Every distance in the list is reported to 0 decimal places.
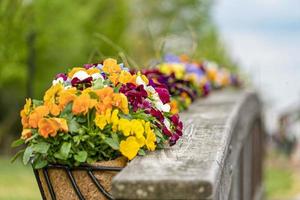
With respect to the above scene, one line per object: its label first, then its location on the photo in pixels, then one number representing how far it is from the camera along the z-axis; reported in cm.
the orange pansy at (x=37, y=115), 352
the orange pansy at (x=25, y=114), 361
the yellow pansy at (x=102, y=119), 350
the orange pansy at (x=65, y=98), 358
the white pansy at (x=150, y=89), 413
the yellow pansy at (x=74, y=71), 400
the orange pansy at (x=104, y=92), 357
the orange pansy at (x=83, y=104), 350
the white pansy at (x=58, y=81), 390
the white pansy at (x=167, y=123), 398
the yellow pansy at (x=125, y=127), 352
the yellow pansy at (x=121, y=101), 360
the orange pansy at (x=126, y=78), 392
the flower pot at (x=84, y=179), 347
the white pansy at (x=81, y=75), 386
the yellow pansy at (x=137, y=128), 353
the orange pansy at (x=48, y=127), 343
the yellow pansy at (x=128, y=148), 350
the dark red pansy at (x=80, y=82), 383
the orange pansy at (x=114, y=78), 392
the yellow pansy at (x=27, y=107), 366
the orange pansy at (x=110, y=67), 408
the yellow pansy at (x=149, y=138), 363
